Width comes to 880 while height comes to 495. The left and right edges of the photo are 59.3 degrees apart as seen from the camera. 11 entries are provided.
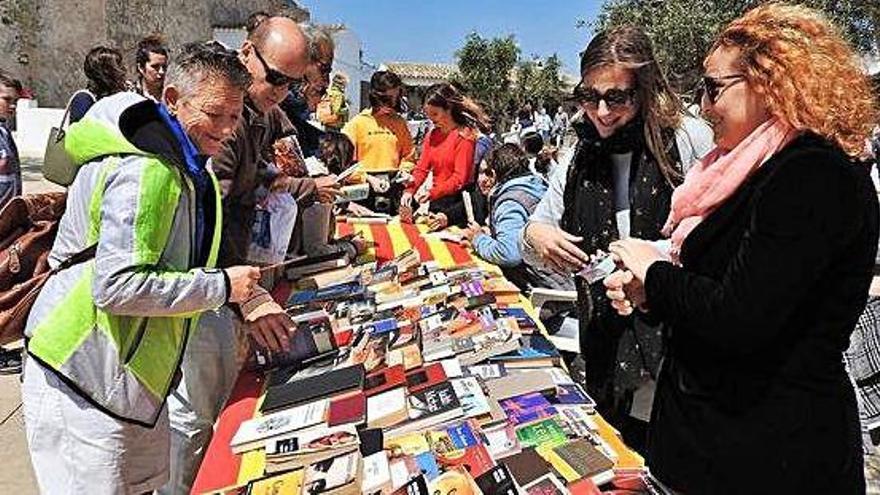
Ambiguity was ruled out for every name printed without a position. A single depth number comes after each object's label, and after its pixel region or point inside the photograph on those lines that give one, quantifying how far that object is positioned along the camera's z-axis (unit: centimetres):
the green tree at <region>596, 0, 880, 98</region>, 1534
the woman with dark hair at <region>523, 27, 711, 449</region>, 203
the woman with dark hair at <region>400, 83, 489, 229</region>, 486
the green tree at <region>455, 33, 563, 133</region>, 3152
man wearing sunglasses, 217
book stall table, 143
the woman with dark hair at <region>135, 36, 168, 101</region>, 394
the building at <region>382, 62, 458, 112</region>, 3894
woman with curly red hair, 123
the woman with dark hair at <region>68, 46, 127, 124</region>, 414
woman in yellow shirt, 548
